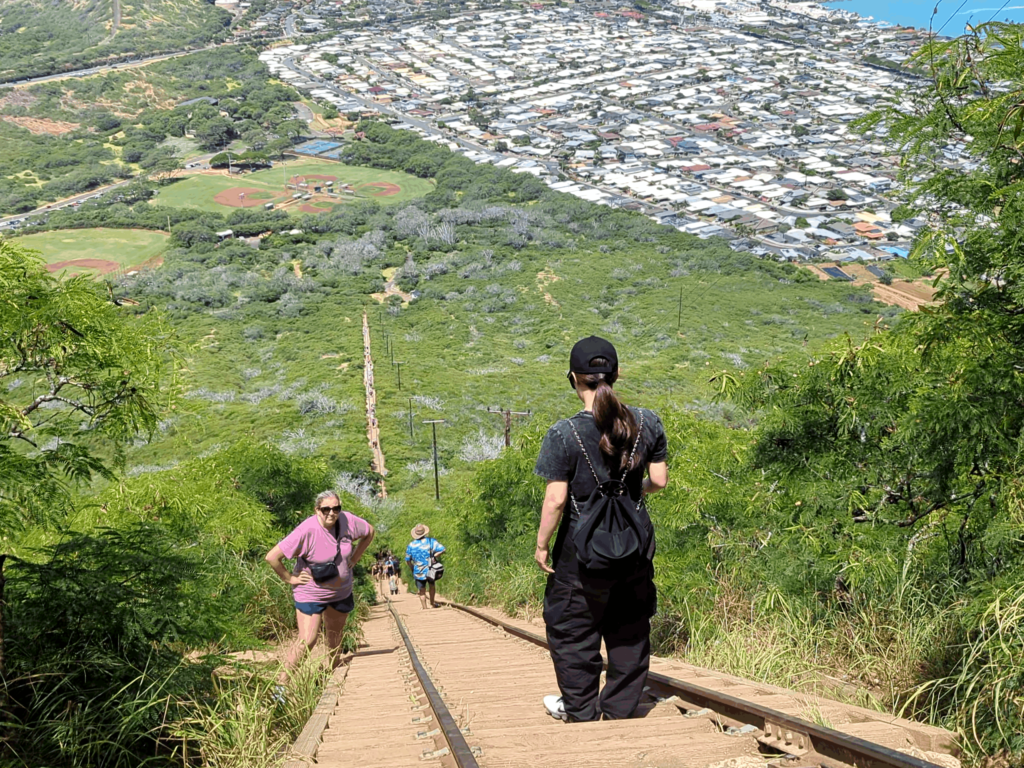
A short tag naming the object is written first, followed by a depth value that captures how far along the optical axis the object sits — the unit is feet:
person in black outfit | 10.86
